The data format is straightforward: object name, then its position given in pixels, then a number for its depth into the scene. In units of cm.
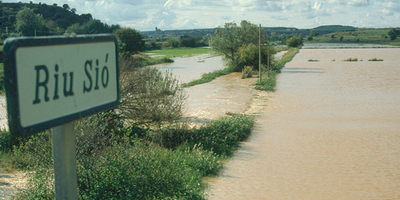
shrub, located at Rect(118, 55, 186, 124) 1102
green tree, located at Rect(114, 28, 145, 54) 5009
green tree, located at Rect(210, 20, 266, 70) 4374
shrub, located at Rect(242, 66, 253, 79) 3703
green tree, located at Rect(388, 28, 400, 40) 14792
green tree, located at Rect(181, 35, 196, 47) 12750
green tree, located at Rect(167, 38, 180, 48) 12119
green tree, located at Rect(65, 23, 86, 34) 5836
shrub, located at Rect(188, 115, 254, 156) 1112
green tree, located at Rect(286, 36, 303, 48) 12190
